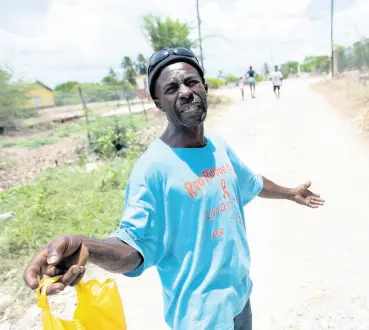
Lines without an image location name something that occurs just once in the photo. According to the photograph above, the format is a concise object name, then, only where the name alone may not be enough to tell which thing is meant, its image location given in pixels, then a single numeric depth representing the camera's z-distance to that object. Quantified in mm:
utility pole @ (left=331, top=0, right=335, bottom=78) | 24038
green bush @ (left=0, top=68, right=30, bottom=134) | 18688
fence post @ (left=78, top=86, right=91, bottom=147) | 8495
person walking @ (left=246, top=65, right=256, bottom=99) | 16077
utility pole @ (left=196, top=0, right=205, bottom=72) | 18708
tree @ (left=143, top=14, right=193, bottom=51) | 18688
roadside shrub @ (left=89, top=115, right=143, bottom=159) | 7930
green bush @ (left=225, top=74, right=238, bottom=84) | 55369
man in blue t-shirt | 1208
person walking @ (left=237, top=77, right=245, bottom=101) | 17488
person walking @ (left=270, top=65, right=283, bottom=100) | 14883
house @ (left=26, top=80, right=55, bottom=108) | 45331
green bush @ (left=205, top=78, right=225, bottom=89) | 37856
